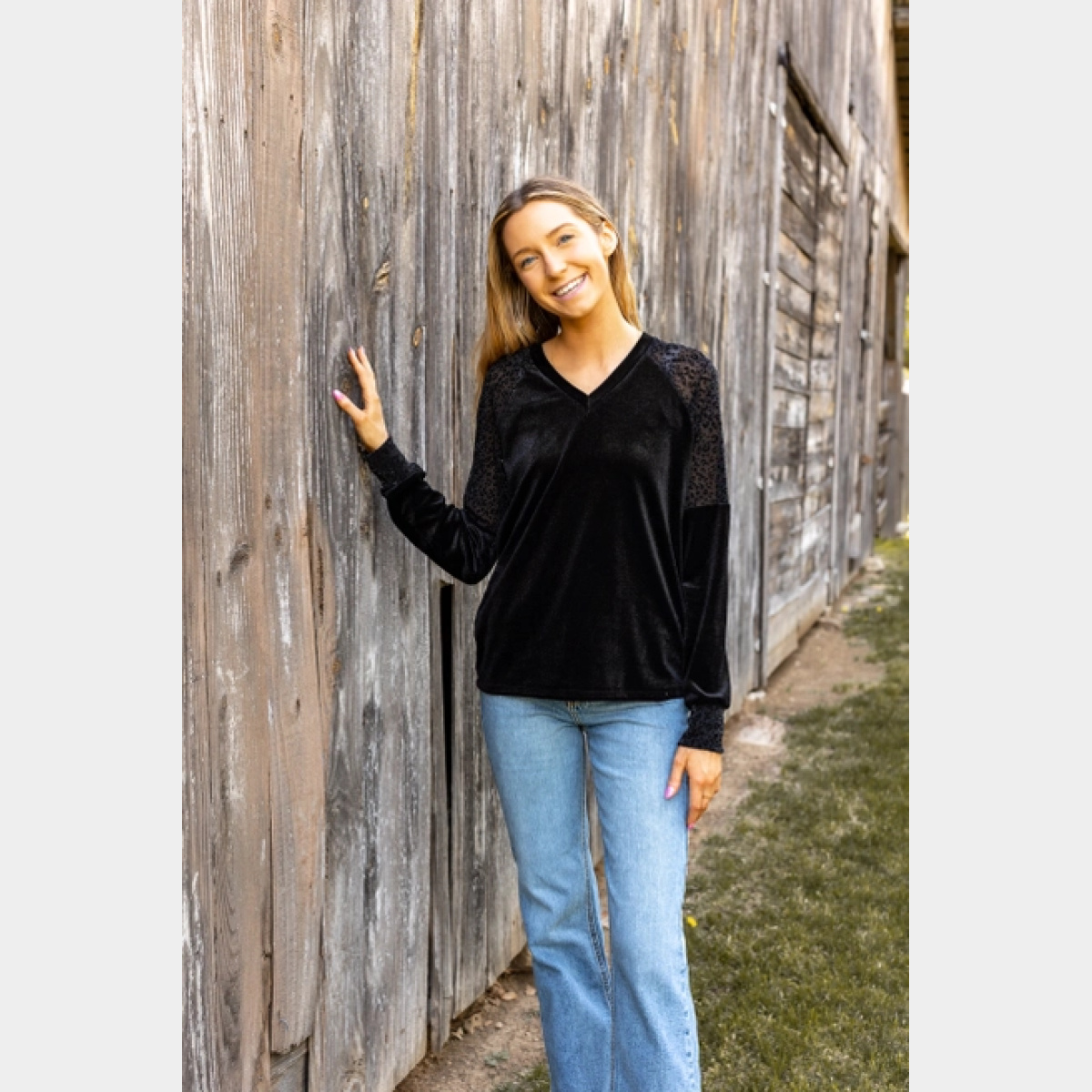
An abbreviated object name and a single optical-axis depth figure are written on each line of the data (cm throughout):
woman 233
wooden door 709
